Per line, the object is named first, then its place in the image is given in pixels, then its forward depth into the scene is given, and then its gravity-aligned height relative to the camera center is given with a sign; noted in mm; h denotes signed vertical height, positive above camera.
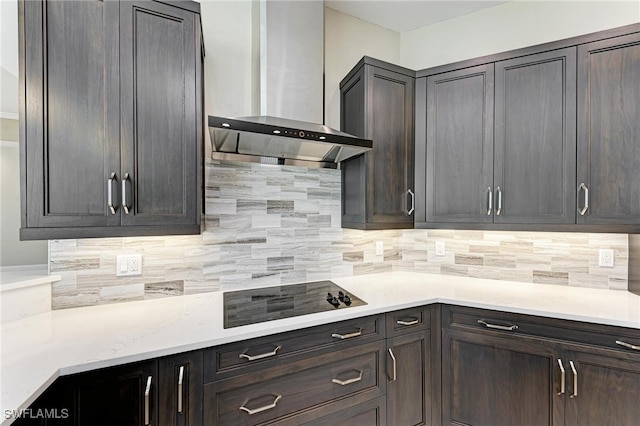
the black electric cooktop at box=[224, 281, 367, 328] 1680 -518
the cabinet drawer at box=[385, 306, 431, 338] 1905 -636
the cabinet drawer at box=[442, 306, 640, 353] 1608 -613
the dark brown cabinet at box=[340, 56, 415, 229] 2348 +441
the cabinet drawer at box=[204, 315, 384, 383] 1414 -625
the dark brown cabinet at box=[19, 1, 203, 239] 1378 +397
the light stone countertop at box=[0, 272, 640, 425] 1159 -512
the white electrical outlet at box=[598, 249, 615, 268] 2152 -309
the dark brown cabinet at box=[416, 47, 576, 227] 2064 +435
